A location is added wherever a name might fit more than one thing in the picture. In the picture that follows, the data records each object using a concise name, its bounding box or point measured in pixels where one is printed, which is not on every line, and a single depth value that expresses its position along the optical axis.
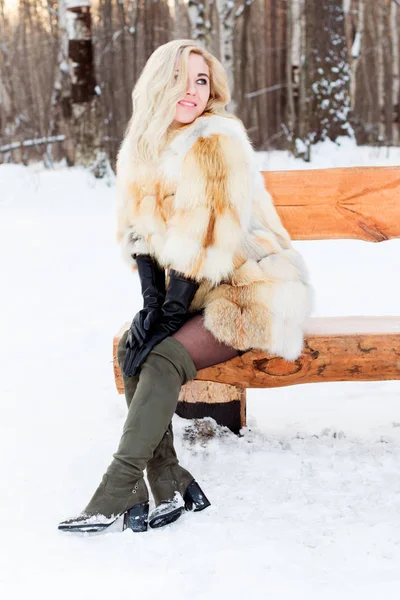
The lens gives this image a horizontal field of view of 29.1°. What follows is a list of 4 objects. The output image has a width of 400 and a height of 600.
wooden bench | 3.42
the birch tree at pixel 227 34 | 10.89
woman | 2.63
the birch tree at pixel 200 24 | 9.88
